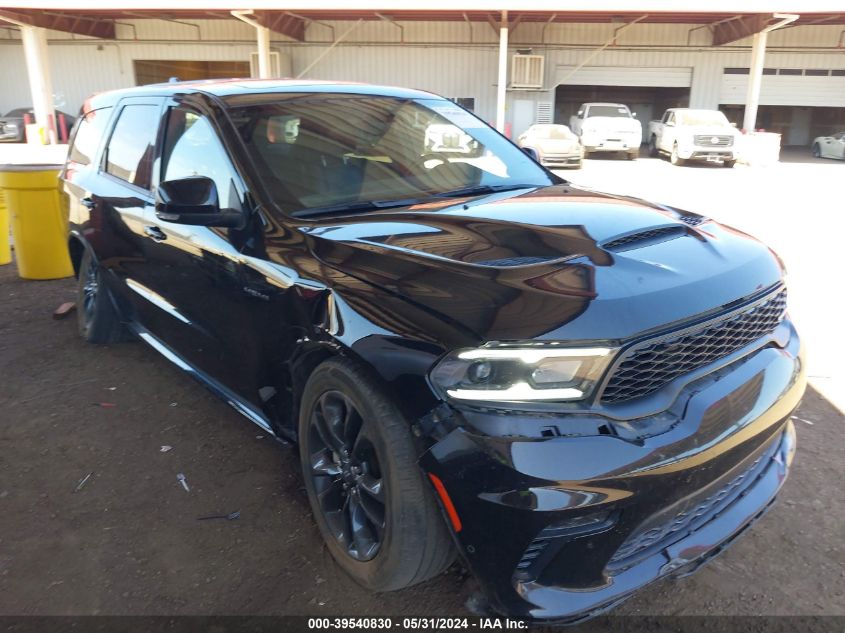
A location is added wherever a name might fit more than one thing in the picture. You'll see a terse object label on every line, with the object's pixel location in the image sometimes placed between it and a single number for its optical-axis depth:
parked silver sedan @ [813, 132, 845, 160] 24.20
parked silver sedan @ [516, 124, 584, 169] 19.38
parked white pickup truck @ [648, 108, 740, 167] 20.58
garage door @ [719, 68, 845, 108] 27.97
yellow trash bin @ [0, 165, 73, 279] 6.48
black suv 1.89
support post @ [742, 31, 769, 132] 22.86
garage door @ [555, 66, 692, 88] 27.73
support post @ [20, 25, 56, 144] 24.16
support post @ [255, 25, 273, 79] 23.44
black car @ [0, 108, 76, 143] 25.54
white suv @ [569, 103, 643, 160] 22.56
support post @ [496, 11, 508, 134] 22.31
